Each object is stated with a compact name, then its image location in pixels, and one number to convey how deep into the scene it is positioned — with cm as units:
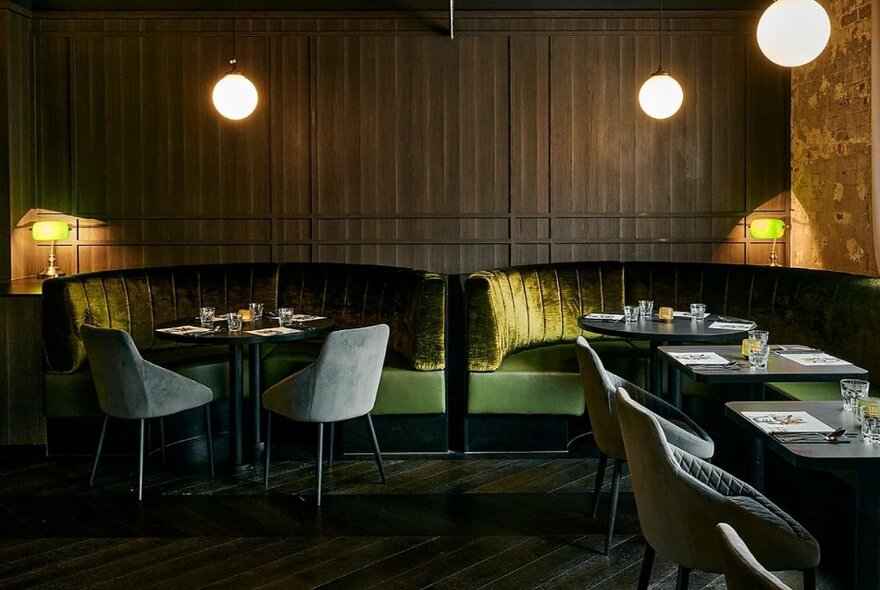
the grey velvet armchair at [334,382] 424
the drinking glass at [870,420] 253
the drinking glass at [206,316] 489
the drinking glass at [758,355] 366
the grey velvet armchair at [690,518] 233
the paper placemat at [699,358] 374
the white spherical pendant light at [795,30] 387
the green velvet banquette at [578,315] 506
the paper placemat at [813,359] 375
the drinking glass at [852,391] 283
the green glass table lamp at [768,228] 643
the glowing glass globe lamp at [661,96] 586
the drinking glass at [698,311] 498
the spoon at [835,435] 254
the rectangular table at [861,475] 237
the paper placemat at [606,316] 506
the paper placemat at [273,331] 462
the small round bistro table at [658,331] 447
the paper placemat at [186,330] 468
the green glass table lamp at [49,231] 635
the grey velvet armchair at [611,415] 326
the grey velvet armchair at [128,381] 433
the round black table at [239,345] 451
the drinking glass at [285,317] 493
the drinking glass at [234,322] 473
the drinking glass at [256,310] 516
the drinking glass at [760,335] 374
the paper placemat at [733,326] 473
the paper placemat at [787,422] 267
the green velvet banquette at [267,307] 518
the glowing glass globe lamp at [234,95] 591
